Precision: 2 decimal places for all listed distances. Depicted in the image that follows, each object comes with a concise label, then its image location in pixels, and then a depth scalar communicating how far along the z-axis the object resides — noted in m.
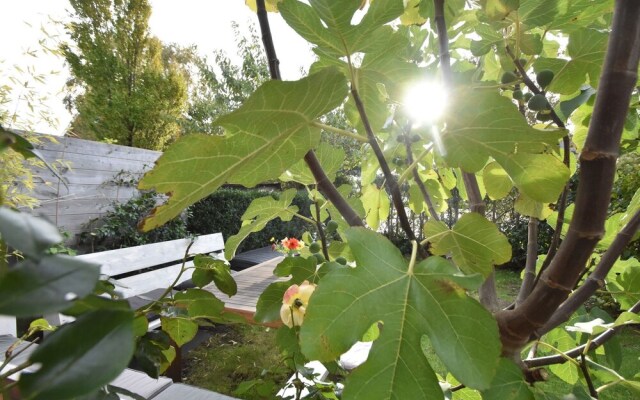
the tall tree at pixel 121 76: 9.97
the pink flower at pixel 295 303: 0.60
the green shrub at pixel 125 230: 5.19
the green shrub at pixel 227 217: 7.23
